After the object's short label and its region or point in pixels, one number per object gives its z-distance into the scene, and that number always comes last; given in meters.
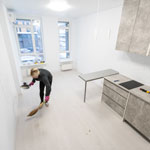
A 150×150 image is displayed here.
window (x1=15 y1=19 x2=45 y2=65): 4.01
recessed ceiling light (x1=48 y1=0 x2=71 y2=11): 2.30
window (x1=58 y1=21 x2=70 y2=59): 4.68
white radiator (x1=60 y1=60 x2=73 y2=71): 5.06
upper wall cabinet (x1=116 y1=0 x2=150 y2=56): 1.68
